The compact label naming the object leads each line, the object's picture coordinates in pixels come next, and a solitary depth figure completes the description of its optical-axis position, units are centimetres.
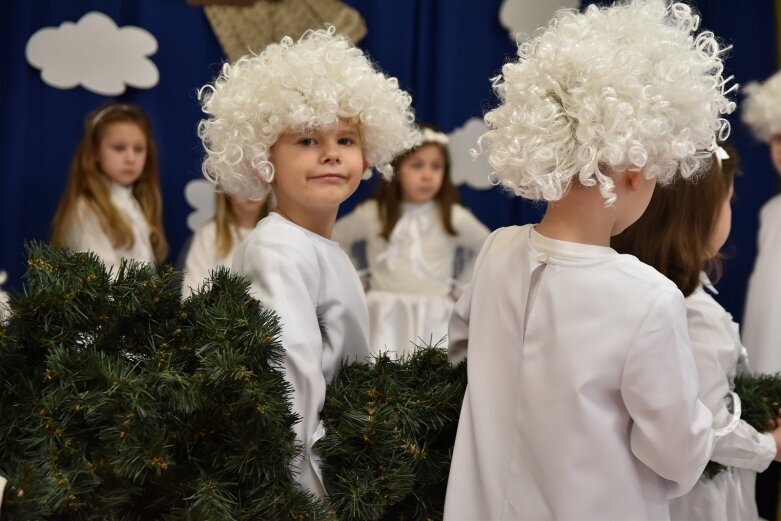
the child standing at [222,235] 459
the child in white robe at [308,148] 201
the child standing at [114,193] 446
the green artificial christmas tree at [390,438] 168
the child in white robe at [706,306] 198
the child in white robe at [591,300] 156
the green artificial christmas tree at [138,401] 148
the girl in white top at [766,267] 367
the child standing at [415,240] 458
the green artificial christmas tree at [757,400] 205
